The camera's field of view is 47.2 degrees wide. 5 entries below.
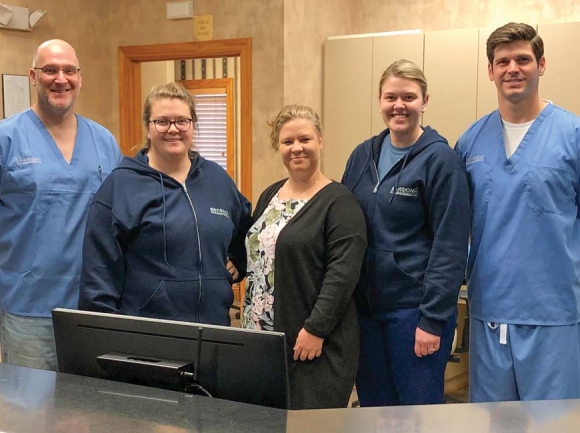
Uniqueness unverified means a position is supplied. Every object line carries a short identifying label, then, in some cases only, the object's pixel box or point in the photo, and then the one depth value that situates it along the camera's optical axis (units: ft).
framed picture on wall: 12.76
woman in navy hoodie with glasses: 6.02
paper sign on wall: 13.97
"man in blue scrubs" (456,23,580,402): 6.32
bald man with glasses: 6.88
